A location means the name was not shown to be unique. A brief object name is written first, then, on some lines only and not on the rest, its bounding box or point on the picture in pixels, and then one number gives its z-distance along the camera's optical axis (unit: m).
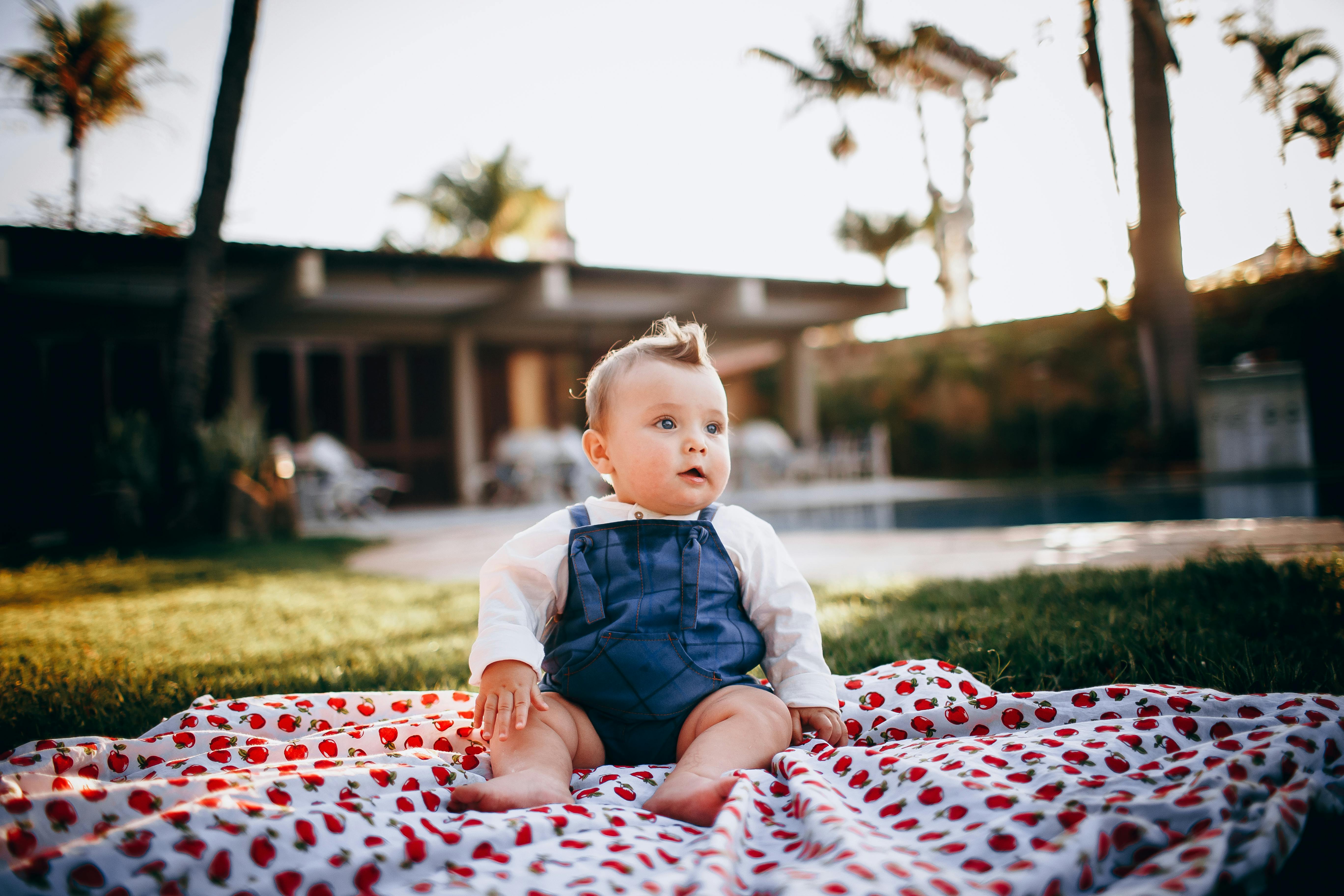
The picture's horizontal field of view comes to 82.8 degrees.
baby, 1.40
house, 8.59
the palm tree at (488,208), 22.83
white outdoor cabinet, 4.46
